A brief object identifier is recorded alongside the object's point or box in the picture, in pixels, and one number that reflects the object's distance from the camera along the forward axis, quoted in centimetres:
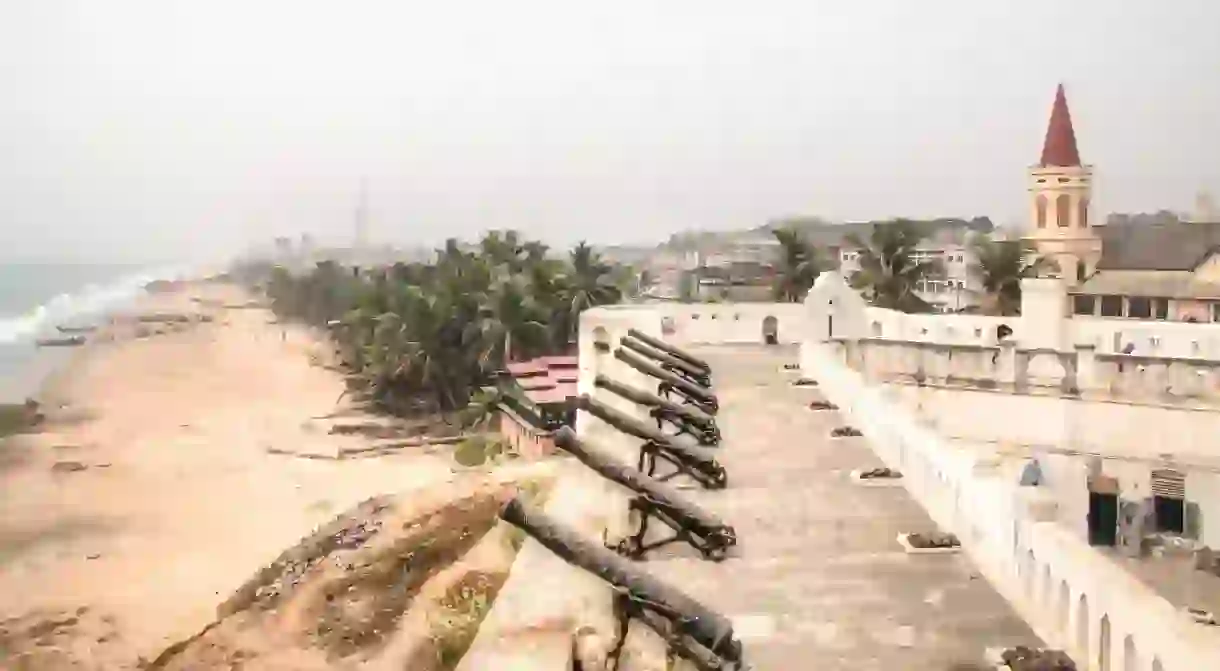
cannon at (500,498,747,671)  597
